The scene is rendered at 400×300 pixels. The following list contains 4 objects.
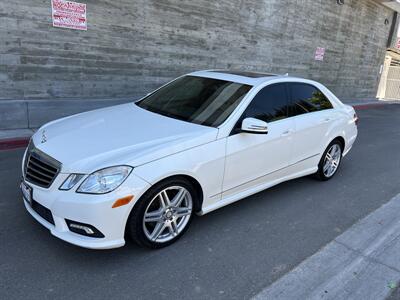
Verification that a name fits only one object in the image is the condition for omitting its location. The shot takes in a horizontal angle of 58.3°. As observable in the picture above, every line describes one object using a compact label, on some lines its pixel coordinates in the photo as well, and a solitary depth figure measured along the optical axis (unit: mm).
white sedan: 2861
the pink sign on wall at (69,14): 6879
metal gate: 22123
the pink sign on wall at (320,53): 14149
